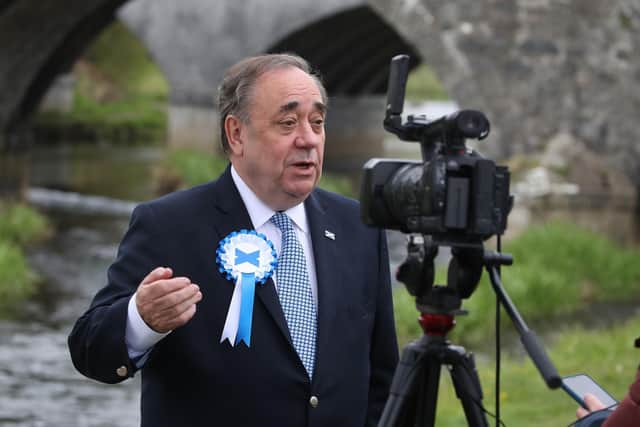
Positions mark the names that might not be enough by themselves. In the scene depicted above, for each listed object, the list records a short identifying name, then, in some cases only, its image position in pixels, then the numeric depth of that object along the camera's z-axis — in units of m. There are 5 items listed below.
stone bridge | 20.95
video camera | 4.44
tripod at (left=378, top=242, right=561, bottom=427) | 4.69
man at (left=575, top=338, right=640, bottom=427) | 4.31
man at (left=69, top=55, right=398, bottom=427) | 5.35
